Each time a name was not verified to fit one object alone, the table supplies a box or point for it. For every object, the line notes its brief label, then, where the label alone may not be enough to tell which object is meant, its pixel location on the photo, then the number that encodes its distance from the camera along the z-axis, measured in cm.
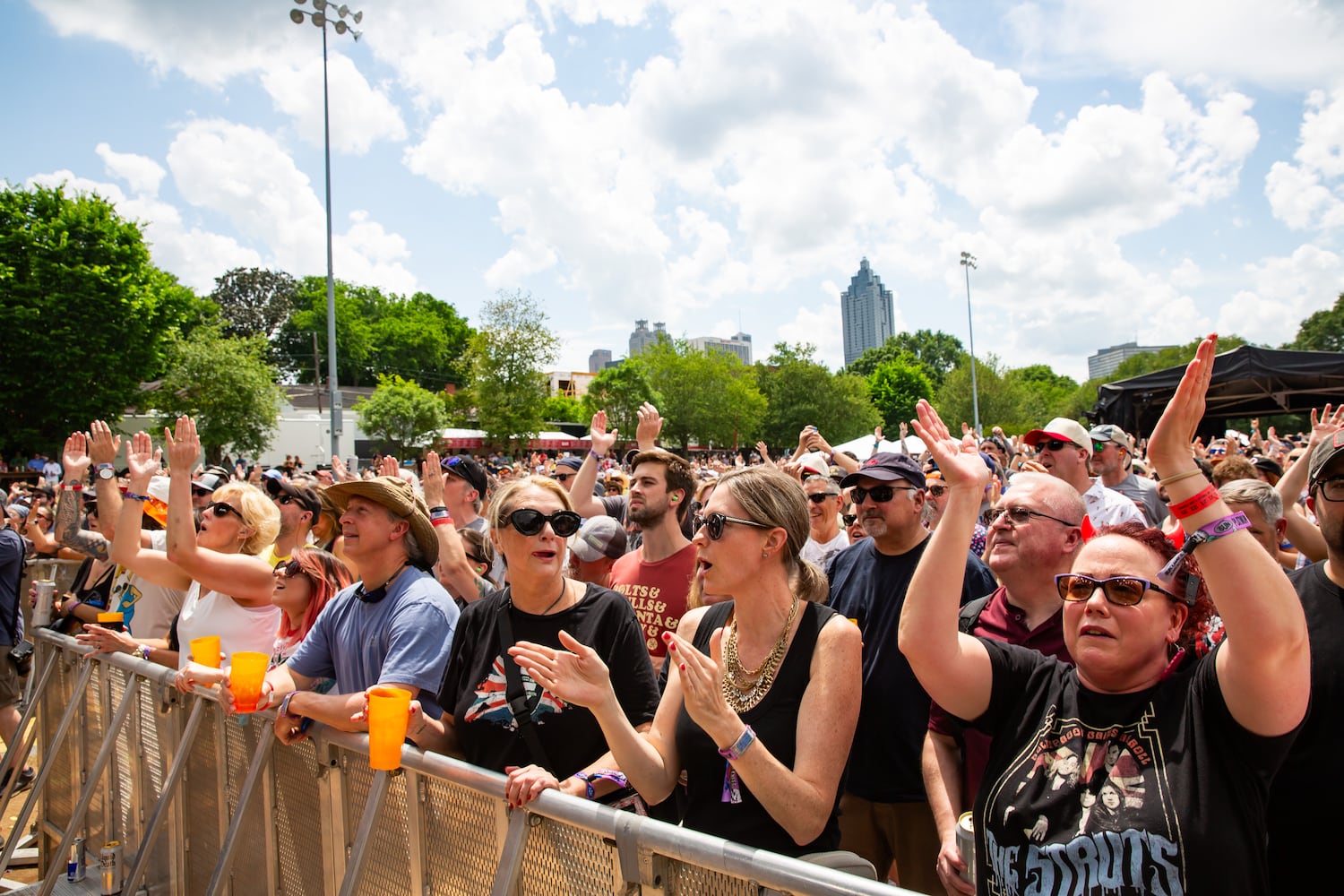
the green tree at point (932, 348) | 9819
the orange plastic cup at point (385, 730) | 237
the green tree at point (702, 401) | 5112
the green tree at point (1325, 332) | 5831
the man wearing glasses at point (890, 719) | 290
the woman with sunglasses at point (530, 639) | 268
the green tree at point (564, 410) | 6619
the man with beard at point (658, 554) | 400
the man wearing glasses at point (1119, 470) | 623
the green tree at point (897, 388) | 7700
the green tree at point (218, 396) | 3147
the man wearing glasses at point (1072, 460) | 524
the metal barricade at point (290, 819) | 203
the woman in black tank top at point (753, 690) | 204
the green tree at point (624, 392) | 5288
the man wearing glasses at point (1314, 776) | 187
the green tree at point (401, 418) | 4259
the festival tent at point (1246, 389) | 1204
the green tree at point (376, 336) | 7144
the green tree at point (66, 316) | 2772
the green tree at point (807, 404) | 5319
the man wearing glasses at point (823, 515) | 517
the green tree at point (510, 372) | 3503
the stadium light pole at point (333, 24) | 1989
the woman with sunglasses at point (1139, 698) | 157
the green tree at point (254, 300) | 7081
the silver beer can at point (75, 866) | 451
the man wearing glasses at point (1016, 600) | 260
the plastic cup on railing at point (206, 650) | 341
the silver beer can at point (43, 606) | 543
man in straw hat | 294
